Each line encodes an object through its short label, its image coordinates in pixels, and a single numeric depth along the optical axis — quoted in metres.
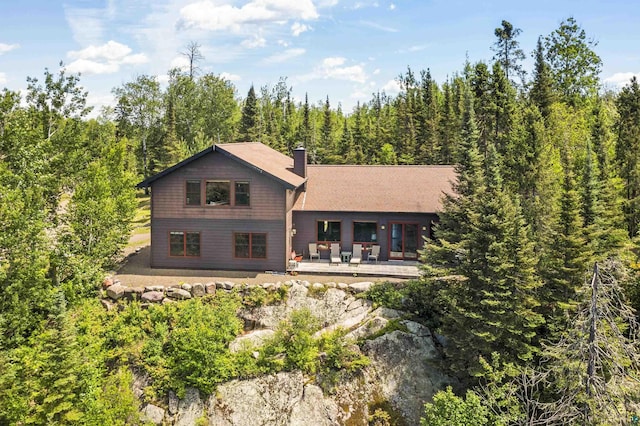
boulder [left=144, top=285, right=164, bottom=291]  16.64
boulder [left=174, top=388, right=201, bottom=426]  13.19
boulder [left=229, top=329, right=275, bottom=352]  14.60
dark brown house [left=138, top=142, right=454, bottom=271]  18.97
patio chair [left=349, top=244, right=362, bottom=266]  20.01
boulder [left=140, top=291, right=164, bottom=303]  16.30
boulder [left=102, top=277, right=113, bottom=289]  17.03
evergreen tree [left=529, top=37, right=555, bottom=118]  23.34
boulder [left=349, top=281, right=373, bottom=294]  16.39
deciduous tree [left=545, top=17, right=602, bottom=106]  36.84
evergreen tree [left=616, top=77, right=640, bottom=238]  18.97
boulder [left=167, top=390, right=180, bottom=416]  13.39
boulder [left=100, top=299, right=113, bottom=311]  16.28
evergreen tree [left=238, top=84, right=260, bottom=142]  46.44
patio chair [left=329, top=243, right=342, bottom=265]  20.37
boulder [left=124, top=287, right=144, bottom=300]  16.52
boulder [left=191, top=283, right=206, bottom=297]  16.55
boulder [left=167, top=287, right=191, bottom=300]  16.42
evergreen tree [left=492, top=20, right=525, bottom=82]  26.12
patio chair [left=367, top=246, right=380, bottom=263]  20.17
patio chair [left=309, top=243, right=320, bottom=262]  20.47
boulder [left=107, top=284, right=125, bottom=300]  16.53
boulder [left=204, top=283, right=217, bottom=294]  16.58
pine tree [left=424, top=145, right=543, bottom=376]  12.12
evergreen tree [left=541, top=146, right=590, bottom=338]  12.45
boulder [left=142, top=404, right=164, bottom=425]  13.19
